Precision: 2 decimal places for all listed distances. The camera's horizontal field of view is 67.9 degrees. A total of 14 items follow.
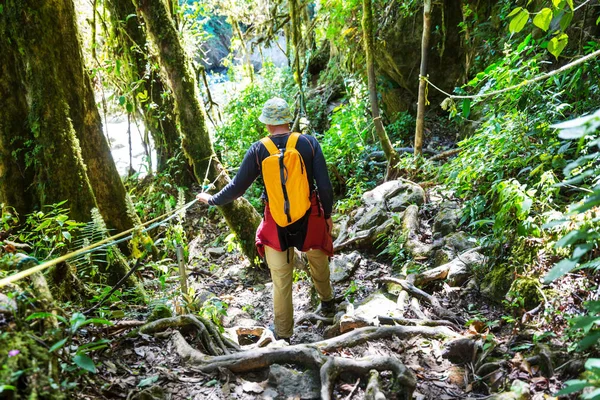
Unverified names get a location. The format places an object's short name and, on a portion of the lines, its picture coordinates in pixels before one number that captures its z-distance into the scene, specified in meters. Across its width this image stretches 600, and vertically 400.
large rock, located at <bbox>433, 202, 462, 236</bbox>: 5.12
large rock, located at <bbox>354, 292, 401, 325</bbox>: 3.79
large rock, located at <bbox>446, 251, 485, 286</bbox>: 4.12
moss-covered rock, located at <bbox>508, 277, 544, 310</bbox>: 3.11
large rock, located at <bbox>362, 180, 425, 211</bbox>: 6.13
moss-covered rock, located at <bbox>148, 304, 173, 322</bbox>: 3.27
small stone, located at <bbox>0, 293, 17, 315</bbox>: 1.88
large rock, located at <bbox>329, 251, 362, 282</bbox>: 5.36
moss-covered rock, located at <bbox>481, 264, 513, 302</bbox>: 3.57
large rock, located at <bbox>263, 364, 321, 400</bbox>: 2.61
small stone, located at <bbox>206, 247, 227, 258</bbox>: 7.11
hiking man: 3.79
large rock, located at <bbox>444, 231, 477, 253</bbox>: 4.57
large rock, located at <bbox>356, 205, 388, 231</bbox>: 6.16
